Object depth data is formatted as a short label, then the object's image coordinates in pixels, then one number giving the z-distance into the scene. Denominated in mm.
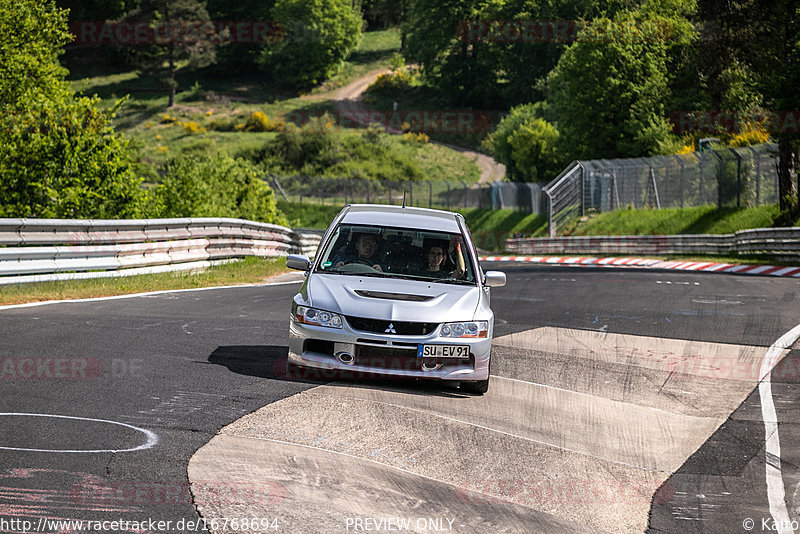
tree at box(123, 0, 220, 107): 121812
